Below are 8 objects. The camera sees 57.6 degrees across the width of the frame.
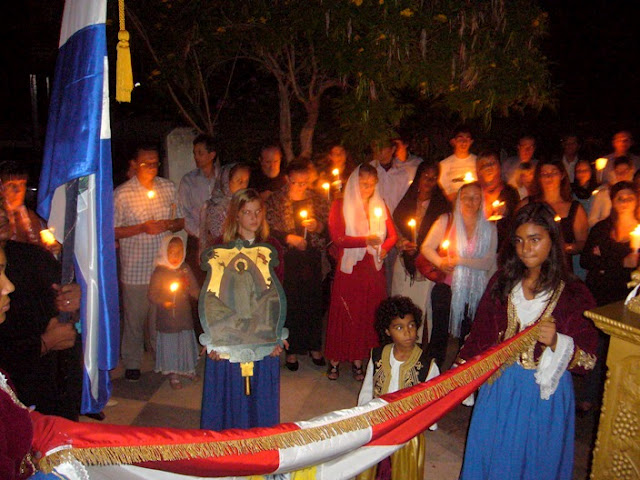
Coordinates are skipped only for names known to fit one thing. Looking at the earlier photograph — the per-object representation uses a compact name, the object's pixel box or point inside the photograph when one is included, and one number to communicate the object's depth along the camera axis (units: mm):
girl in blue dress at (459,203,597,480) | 3268
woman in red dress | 5613
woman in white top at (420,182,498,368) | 5094
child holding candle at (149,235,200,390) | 5477
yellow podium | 2783
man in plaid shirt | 5664
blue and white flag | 2900
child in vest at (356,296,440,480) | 3803
